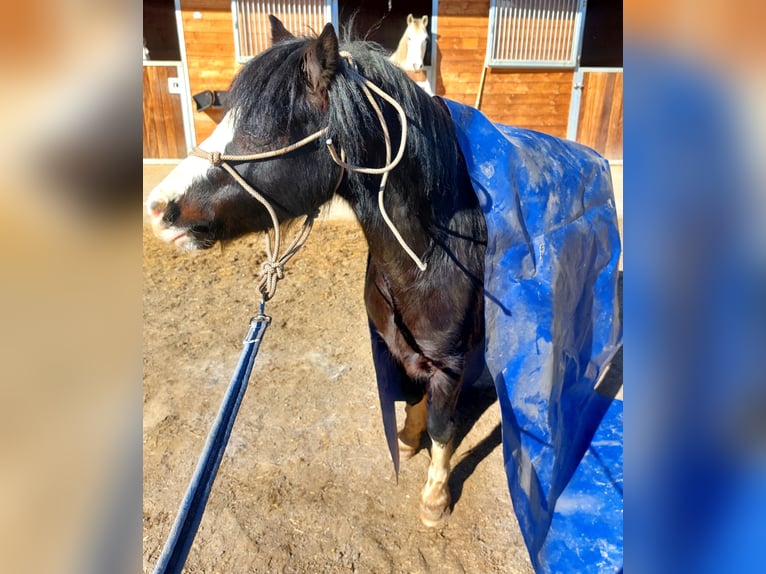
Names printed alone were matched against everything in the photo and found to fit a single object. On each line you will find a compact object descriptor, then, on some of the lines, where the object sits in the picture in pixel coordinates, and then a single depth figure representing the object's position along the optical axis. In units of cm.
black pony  159
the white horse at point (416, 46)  818
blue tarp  200
